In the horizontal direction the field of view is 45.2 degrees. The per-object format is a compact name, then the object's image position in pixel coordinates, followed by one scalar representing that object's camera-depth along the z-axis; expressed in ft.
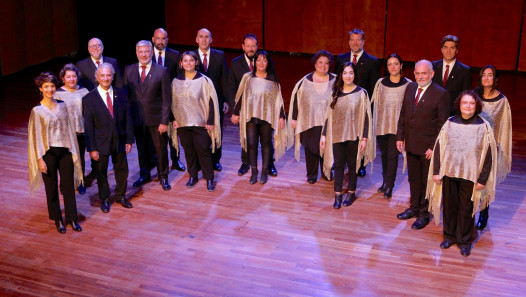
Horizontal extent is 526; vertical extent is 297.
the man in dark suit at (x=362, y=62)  19.44
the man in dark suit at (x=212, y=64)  19.71
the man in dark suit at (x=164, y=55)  19.72
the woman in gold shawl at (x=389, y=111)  17.47
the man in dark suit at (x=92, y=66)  18.81
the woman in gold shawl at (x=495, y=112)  15.79
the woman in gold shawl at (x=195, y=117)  18.34
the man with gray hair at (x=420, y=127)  15.88
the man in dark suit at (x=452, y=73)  17.81
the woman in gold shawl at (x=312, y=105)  18.26
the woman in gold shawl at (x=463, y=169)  14.71
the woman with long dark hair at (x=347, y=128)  17.25
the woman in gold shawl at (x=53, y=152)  15.61
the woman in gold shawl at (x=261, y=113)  18.74
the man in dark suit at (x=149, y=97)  18.29
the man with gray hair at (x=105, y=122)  16.84
